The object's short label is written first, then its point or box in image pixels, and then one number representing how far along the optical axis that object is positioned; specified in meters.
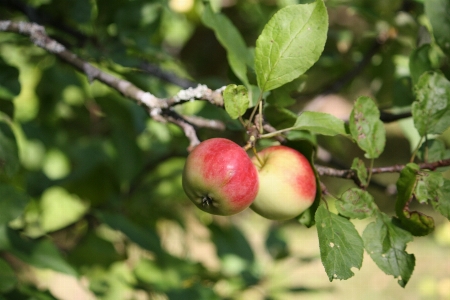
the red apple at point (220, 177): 0.91
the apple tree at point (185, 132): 0.92
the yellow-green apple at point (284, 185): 0.93
